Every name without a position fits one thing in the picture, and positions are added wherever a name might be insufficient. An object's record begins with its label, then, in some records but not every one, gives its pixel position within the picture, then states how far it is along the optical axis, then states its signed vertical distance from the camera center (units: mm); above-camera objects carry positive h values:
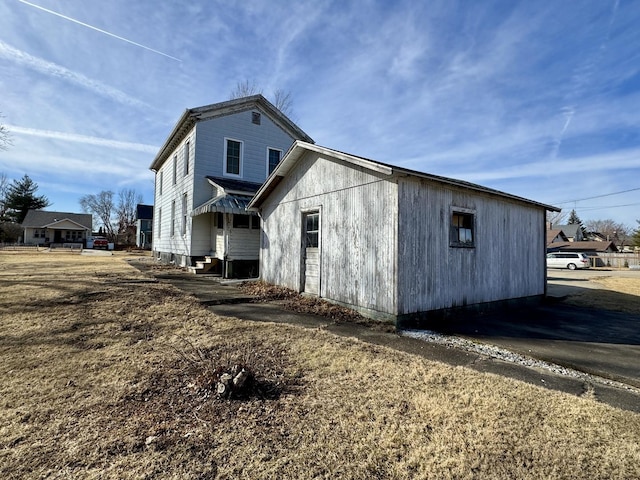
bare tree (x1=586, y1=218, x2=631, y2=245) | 78062 +6684
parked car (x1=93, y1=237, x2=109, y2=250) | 40375 +526
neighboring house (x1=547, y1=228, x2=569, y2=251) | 48219 +2550
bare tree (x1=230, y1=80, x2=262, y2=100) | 27688 +14061
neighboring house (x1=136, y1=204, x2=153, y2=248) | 43500 +3333
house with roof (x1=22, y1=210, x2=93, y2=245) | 45781 +2701
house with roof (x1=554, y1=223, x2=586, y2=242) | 56478 +3985
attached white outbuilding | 6461 +331
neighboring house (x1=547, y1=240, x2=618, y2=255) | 46303 +1084
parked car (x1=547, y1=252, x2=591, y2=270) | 30828 -622
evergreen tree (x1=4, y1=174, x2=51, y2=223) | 51906 +7628
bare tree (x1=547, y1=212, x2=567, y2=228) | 62344 +7398
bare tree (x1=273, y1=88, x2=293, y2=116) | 28672 +13676
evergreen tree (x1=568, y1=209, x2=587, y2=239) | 70644 +8055
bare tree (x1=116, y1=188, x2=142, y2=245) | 51938 +4986
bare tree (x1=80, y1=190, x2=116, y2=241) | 65625 +8253
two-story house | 13359 +3692
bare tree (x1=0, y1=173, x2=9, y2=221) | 51569 +7028
